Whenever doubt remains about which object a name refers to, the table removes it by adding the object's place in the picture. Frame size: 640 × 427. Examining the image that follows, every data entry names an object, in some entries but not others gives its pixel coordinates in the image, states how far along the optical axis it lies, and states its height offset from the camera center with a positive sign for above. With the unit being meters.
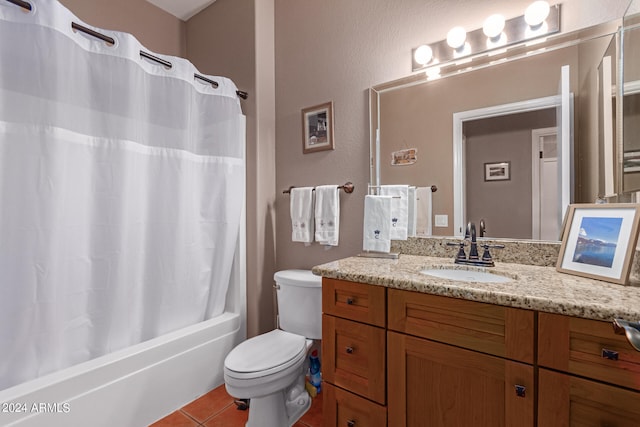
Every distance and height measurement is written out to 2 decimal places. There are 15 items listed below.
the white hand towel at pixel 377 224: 1.49 -0.07
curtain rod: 1.11 +0.80
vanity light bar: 1.23 +0.78
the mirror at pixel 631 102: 1.02 +0.39
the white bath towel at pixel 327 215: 1.77 -0.02
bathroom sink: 1.17 -0.27
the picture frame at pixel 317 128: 1.85 +0.54
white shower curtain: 1.16 +0.10
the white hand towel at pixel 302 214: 1.88 -0.02
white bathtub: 1.17 -0.80
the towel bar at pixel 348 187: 1.75 +0.15
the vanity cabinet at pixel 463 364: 0.73 -0.46
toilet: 1.31 -0.71
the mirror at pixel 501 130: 1.18 +0.37
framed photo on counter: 0.92 -0.11
